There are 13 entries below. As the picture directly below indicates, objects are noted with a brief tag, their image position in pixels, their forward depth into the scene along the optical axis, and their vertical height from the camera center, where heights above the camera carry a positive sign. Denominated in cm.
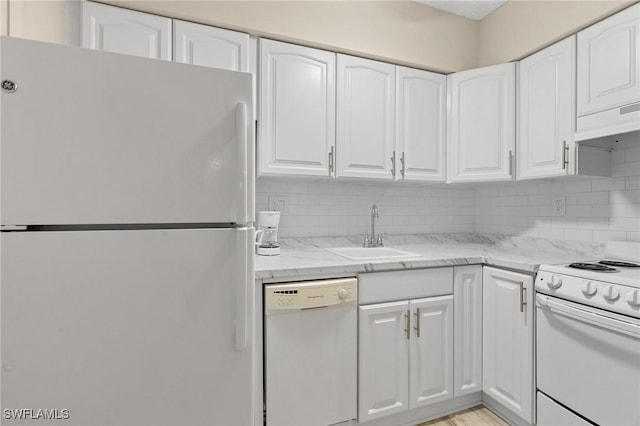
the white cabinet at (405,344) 163 -71
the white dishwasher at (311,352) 145 -67
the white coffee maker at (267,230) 188 -12
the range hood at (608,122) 150 +46
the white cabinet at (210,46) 166 +89
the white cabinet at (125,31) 152 +88
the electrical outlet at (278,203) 217 +5
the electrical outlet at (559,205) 209 +5
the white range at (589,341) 124 -56
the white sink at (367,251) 214 -28
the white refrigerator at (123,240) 84 -9
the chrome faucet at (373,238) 231 -20
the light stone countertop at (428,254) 153 -26
